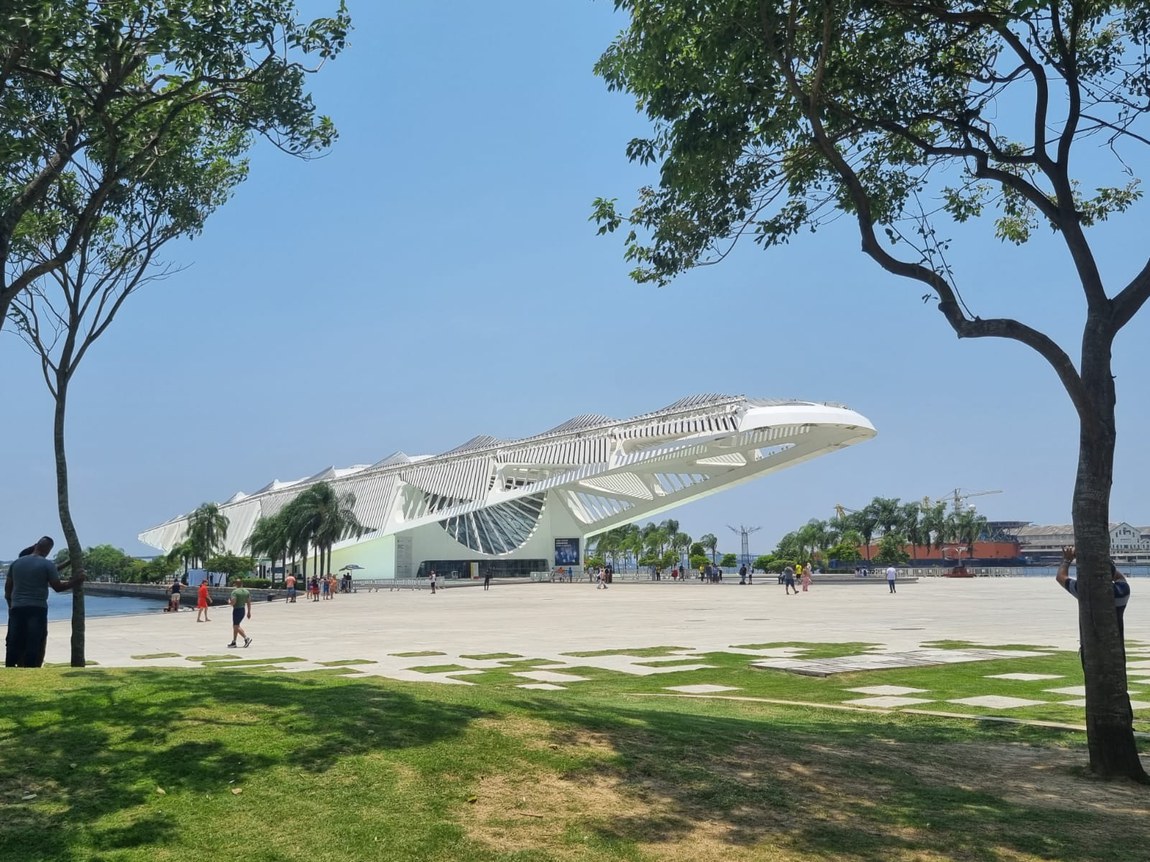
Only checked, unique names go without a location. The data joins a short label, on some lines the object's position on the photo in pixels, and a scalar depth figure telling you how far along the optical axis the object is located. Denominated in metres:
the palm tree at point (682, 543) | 147.00
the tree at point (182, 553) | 101.48
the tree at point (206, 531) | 98.12
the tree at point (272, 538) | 76.81
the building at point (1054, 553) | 175.93
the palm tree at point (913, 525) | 124.25
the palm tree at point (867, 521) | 126.69
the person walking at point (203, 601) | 29.73
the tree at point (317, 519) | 73.38
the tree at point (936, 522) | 123.25
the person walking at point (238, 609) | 19.67
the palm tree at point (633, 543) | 137.75
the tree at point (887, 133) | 7.37
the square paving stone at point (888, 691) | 11.76
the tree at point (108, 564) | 138.75
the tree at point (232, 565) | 86.25
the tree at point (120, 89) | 8.24
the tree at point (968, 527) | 128.12
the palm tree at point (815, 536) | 132.25
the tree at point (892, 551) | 110.50
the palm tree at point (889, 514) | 125.62
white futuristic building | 65.88
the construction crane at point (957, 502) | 149.93
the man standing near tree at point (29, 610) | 9.69
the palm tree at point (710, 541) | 145.50
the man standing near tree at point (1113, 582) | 8.20
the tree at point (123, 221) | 11.90
